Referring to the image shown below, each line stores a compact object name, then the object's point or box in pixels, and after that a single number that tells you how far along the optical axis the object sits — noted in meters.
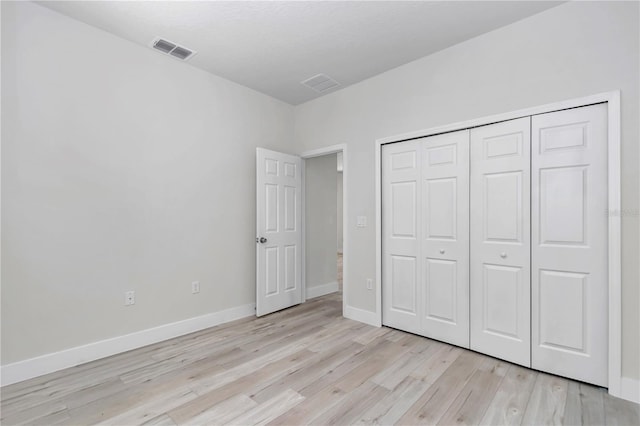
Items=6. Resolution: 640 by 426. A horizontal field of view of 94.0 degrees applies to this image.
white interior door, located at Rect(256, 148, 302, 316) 3.67
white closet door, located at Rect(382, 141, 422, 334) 3.11
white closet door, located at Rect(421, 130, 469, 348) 2.77
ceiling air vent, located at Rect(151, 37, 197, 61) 2.79
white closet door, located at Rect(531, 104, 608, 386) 2.12
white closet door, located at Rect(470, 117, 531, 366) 2.43
